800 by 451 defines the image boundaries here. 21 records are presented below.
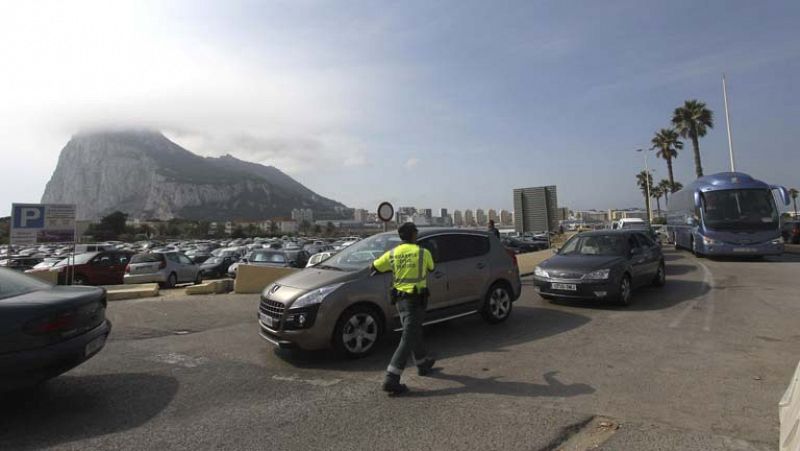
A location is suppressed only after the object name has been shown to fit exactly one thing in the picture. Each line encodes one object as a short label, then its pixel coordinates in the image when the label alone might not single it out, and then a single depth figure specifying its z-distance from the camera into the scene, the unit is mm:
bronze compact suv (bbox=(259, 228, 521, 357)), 5355
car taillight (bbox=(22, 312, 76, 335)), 3875
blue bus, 16031
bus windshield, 16203
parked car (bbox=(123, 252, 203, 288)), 15438
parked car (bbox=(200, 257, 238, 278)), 21453
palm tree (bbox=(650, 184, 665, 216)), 77750
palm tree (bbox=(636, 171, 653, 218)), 73375
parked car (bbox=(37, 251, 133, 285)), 14789
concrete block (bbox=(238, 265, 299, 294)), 11773
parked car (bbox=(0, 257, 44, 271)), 19375
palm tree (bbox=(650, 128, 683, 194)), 52750
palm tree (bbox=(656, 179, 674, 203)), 76269
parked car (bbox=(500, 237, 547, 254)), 38438
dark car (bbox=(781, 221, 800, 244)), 30672
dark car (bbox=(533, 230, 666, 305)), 8453
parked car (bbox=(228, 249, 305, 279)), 18484
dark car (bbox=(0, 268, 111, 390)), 3746
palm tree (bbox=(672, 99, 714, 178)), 43062
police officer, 4539
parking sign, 12516
